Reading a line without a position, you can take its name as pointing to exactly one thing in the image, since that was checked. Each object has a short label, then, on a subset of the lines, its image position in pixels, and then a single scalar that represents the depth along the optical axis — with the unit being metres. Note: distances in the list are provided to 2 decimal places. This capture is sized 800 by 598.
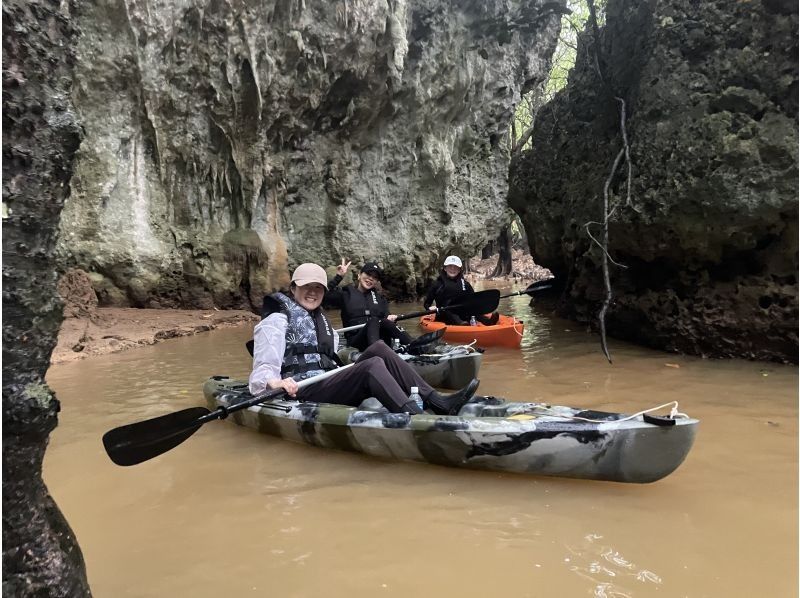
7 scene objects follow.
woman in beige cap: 3.38
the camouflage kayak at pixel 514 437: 2.55
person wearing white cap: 7.53
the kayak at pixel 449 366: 4.96
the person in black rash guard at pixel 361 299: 6.26
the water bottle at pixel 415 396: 3.50
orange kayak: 6.71
